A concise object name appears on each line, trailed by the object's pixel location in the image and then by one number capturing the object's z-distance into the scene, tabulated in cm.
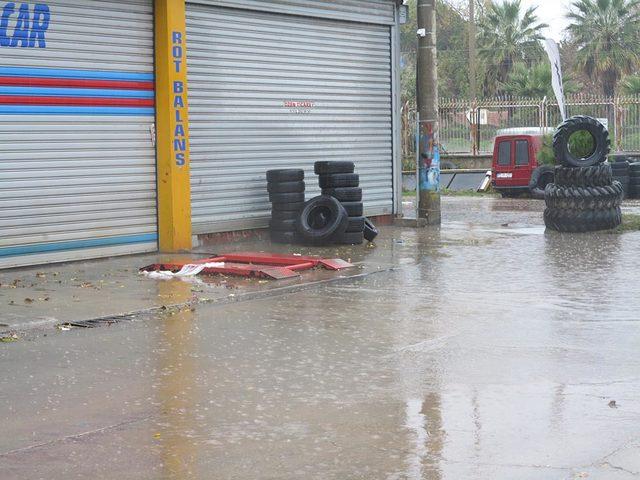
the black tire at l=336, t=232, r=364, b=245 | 1722
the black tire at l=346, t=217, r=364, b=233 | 1731
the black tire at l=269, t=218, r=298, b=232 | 1775
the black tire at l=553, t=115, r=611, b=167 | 1923
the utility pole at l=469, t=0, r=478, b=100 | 4982
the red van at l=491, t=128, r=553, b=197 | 3066
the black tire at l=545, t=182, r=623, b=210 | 1858
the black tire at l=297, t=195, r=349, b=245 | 1702
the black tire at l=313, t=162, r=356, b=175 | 1778
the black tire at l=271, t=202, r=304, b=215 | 1775
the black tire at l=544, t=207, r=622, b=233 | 1866
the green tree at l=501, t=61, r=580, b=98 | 4922
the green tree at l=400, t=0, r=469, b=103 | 6619
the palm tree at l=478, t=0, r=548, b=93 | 5806
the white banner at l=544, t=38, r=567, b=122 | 2392
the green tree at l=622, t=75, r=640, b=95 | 4653
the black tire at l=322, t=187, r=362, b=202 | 1772
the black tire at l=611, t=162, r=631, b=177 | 2912
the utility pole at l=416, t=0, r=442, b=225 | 2027
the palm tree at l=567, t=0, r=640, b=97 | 5434
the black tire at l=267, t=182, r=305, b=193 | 1778
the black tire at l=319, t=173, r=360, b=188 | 1775
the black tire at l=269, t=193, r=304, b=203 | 1775
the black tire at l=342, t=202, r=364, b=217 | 1747
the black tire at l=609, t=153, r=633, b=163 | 3082
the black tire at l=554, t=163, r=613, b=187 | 1867
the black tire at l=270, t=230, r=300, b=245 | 1775
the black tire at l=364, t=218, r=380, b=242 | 1781
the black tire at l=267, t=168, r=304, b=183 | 1778
